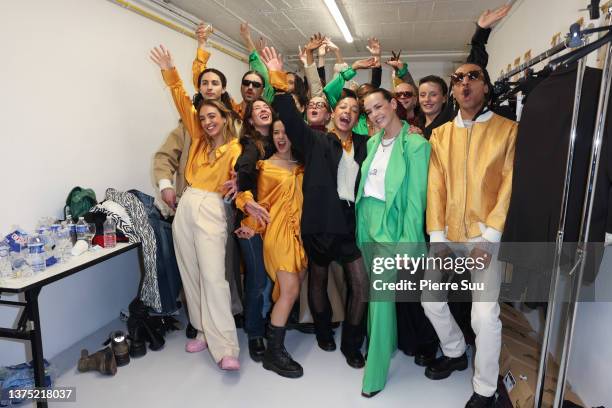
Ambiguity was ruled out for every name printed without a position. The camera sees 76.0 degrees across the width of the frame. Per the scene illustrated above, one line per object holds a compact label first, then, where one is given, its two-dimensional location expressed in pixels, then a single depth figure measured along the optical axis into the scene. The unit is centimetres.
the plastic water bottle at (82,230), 245
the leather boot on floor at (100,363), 239
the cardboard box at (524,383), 190
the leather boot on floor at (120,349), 250
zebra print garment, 265
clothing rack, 135
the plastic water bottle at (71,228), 251
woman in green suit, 209
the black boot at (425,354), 246
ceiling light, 436
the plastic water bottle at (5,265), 194
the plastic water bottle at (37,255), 202
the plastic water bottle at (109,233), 250
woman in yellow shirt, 240
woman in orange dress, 233
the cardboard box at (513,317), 268
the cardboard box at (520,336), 243
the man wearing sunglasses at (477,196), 191
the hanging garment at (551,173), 153
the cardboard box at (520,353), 223
